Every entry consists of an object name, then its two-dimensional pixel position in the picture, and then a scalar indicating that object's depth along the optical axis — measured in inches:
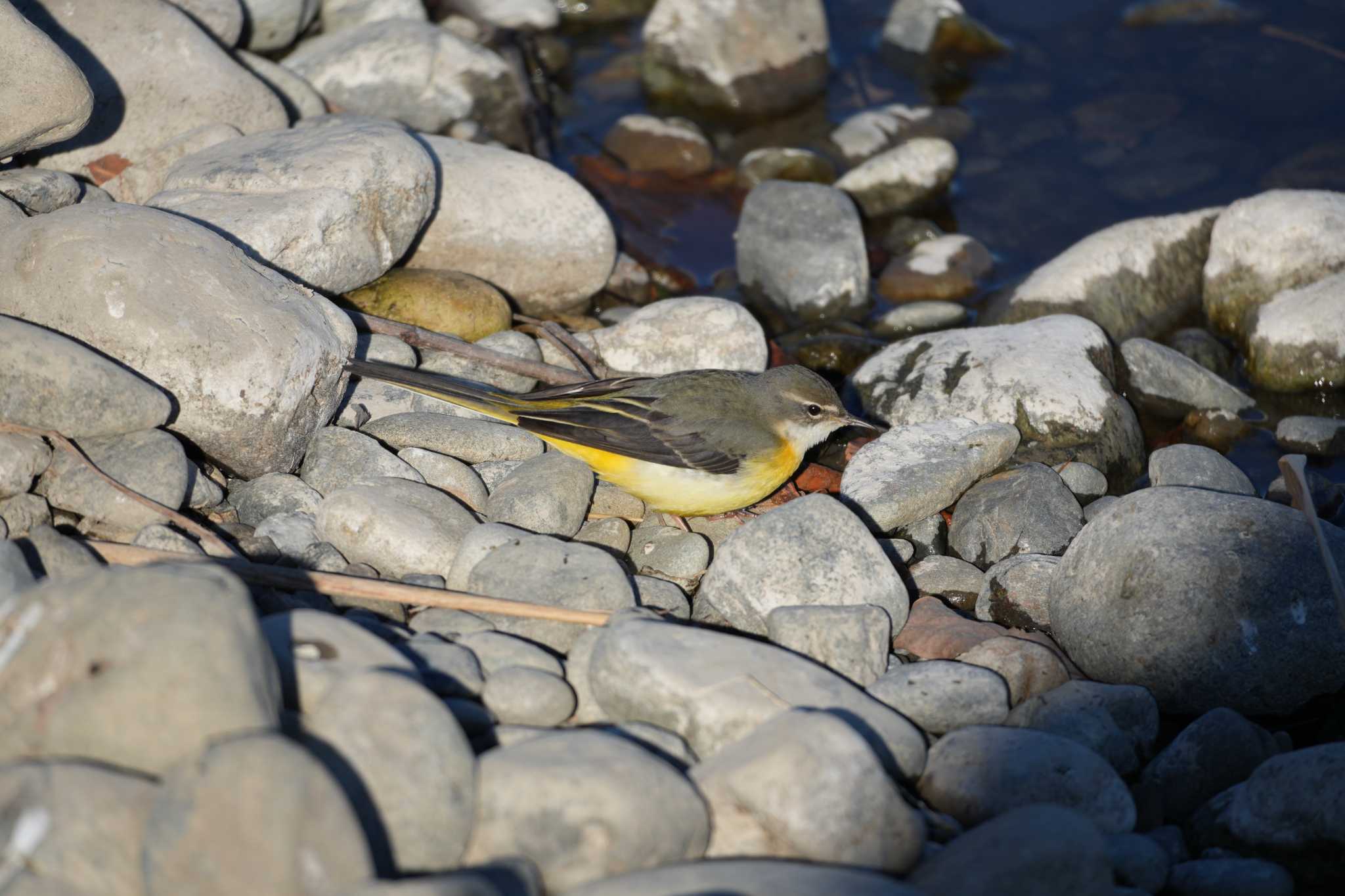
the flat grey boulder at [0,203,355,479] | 430.9
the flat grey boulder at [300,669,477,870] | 274.8
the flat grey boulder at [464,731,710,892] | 282.4
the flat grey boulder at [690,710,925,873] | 300.5
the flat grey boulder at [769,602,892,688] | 401.4
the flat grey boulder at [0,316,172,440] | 401.7
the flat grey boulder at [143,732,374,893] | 246.8
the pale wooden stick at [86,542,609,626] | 393.1
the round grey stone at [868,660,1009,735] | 385.7
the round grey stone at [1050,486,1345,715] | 409.1
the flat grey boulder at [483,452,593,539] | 472.1
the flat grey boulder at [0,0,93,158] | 505.0
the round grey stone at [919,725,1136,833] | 339.9
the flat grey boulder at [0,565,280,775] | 268.8
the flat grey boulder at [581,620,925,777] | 340.8
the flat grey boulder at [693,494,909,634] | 437.7
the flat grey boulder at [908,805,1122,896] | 282.4
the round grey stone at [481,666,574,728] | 351.3
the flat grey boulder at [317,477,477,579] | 439.5
